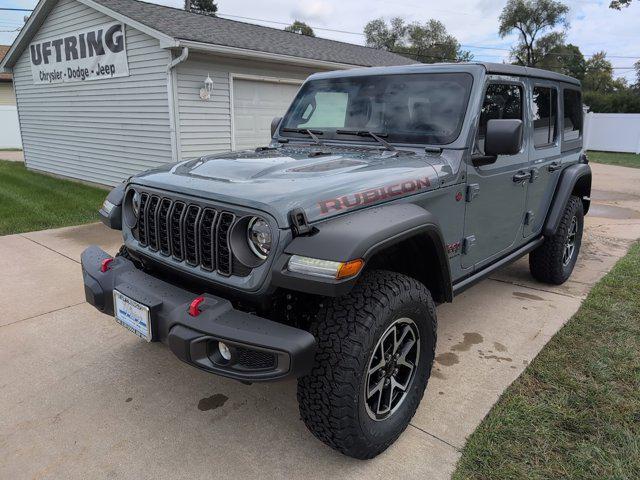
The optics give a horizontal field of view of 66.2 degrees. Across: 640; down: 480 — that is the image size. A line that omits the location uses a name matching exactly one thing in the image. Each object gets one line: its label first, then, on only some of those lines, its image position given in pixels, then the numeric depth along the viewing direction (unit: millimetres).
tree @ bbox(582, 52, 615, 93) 50094
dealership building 8379
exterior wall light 8435
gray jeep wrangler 2049
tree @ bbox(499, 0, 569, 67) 41281
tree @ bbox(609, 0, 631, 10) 19734
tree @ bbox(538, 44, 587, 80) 43344
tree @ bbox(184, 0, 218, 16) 43844
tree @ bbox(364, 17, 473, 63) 49375
